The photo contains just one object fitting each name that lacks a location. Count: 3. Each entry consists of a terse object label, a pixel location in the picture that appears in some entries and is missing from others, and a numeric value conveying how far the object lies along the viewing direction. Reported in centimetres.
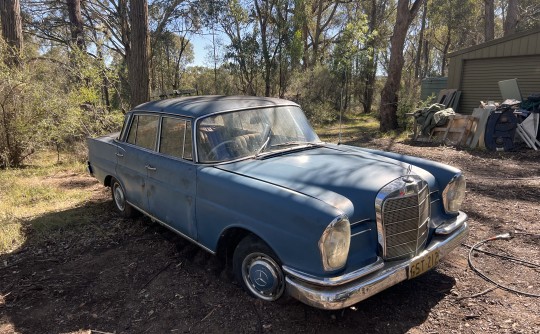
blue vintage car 248
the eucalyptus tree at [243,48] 2158
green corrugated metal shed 1100
